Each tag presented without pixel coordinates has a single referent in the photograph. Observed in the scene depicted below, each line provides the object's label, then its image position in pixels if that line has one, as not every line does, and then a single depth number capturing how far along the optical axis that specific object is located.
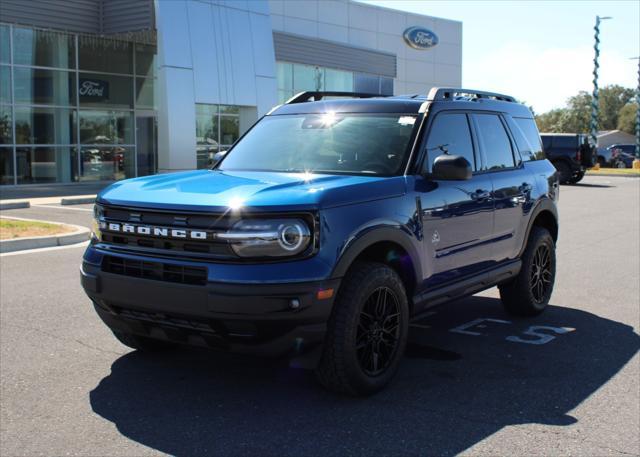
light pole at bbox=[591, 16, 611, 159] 43.06
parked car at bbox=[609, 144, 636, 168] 50.03
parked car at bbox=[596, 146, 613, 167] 46.09
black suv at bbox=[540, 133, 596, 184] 28.66
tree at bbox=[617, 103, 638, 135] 115.36
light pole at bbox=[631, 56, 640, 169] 44.25
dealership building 23.31
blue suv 4.01
